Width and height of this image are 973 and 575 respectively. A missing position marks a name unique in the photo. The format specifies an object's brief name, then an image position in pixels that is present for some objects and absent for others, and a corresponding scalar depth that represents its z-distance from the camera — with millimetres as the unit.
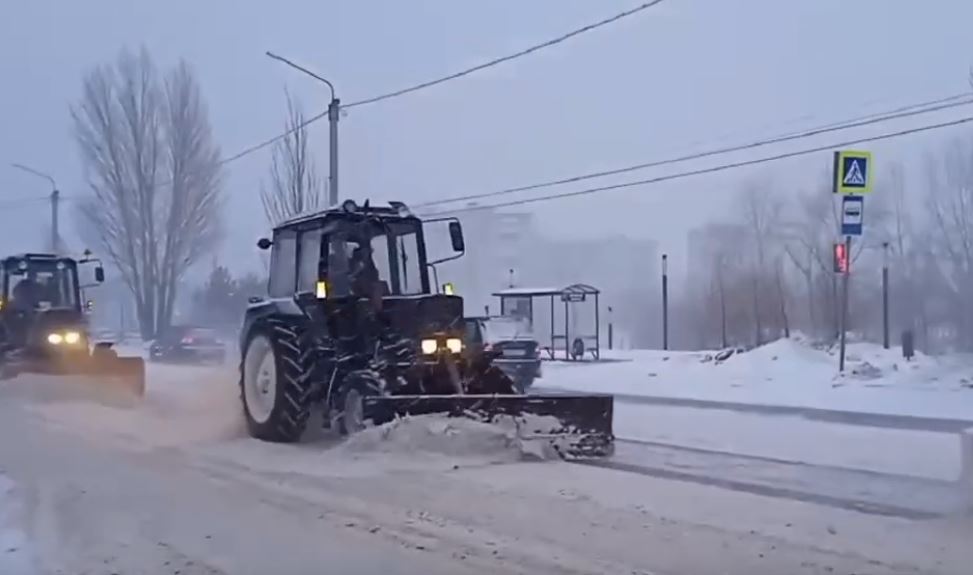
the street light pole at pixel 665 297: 46619
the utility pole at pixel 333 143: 27844
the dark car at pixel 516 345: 27172
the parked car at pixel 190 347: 43094
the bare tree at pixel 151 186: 46938
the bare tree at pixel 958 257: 47062
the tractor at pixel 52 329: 21078
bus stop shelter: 39938
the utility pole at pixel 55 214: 44844
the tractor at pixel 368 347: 12445
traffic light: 21891
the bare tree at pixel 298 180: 38250
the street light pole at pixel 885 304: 39675
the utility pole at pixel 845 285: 21478
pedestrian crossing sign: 20594
